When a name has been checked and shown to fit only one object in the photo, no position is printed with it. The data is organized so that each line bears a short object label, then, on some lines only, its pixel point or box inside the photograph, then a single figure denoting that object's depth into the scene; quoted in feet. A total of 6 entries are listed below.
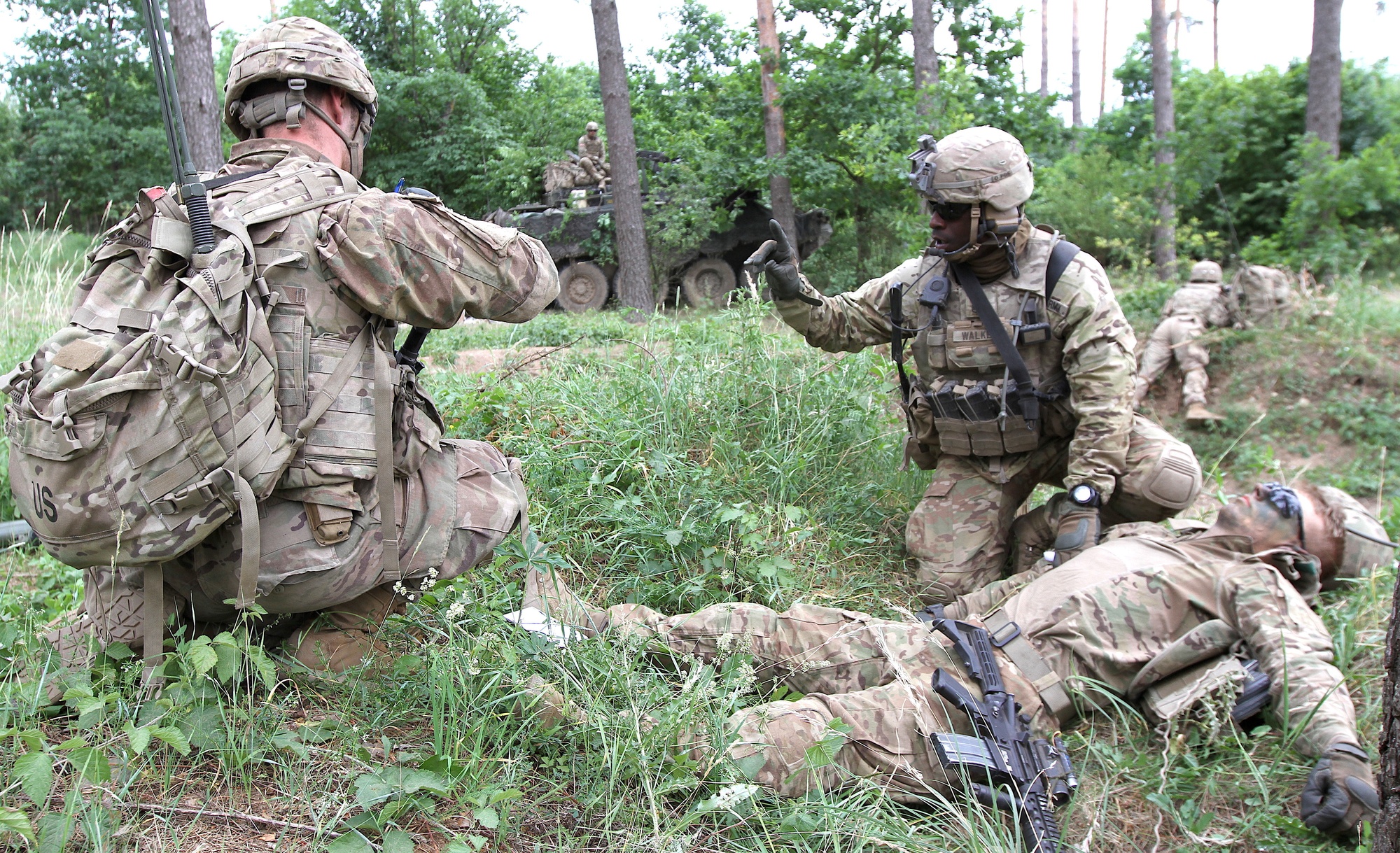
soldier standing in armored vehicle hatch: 44.14
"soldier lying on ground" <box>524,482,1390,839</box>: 8.29
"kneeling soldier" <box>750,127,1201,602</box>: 12.02
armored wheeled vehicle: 39.99
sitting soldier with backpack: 6.24
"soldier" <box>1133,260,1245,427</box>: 28.99
